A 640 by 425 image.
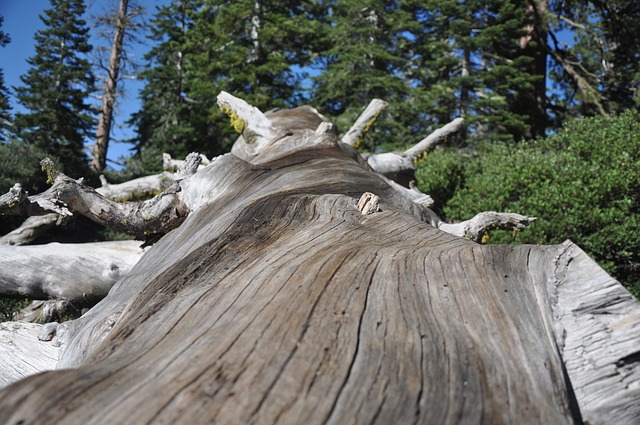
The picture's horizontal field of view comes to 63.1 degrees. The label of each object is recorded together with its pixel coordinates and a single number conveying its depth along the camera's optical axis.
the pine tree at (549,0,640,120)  14.51
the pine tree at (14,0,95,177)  16.19
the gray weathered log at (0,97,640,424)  1.21
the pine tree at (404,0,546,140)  14.86
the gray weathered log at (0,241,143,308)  5.01
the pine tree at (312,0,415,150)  17.06
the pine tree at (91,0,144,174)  17.62
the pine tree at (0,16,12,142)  16.83
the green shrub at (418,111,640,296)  6.93
